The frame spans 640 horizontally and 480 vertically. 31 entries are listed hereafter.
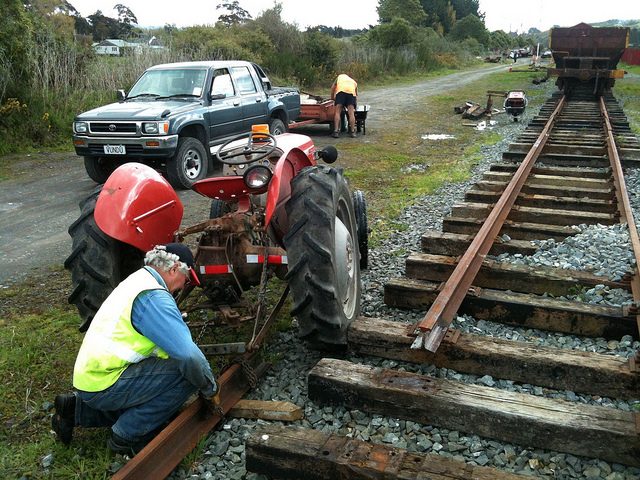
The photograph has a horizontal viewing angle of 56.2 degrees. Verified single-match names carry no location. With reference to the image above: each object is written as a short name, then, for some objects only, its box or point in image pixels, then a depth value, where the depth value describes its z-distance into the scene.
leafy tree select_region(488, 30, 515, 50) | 87.13
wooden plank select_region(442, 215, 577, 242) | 6.15
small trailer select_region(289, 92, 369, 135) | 15.30
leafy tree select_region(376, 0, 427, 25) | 65.62
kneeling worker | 3.04
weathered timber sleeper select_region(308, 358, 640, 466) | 2.98
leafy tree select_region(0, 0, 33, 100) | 12.90
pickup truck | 9.59
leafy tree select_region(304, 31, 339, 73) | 29.69
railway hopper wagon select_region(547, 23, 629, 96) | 20.34
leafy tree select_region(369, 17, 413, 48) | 43.81
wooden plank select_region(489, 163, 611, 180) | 8.86
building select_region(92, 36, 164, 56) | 17.98
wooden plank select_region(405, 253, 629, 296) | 4.85
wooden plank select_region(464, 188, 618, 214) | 7.12
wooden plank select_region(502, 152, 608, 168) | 9.63
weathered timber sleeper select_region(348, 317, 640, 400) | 3.51
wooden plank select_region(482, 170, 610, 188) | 8.19
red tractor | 3.71
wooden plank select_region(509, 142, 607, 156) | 10.28
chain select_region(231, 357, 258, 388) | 3.72
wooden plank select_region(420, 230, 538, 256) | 5.75
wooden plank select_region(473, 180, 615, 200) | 7.61
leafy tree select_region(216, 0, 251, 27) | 40.53
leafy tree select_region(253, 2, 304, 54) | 30.20
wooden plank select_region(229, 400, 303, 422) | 3.46
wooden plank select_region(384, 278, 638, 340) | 4.22
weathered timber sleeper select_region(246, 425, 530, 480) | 2.74
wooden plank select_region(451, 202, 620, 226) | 6.58
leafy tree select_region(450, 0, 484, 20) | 88.81
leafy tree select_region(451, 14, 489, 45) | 81.39
